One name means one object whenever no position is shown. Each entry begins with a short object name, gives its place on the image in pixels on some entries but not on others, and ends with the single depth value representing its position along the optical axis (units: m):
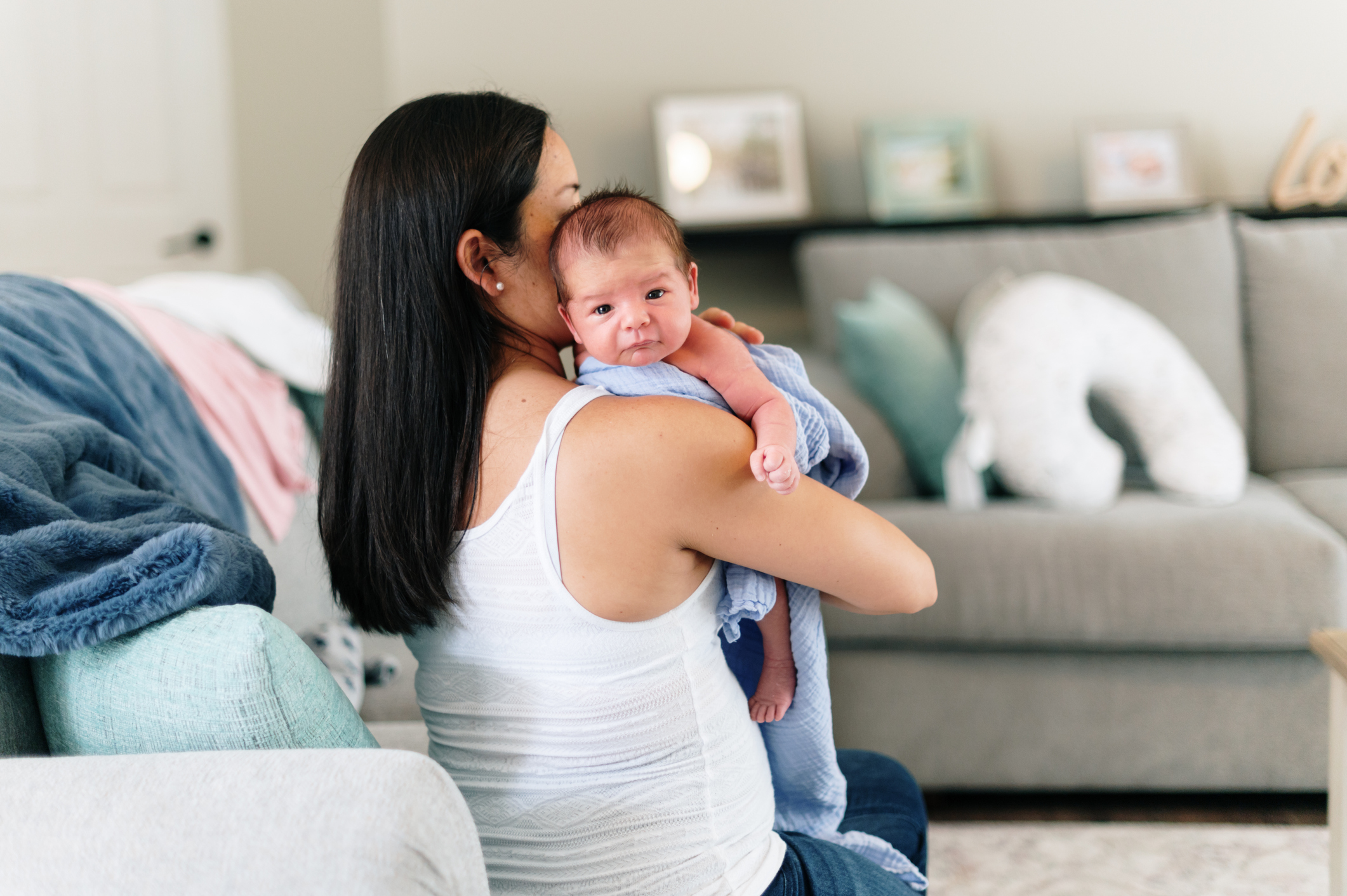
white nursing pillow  1.87
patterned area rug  1.59
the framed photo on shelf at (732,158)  2.98
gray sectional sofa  1.70
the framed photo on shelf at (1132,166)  2.89
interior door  2.69
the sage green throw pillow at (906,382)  2.02
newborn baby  0.77
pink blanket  1.52
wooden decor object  2.74
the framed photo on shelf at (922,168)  2.95
